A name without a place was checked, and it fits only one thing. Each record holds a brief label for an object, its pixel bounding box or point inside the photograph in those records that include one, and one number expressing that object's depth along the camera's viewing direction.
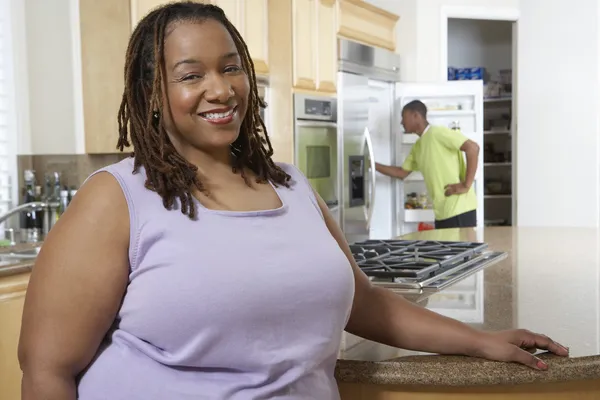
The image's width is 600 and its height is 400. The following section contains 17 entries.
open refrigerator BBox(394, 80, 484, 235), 5.14
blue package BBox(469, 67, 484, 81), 7.14
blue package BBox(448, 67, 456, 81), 7.13
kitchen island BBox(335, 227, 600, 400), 1.22
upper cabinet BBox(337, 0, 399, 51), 4.55
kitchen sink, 2.82
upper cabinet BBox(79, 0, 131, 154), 3.36
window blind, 3.44
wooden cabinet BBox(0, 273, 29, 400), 2.56
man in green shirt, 4.74
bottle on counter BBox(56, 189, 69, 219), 3.32
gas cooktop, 1.87
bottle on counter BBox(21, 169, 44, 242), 3.30
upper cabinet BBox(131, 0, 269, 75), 3.58
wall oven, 4.01
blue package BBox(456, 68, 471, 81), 7.14
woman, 0.97
